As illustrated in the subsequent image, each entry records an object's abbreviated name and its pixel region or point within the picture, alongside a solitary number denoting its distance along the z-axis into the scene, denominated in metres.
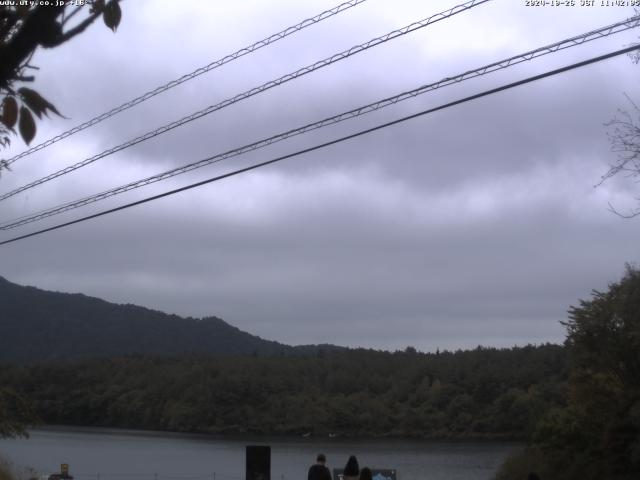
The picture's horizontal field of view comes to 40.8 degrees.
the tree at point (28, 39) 3.50
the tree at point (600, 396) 23.94
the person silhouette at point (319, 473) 13.93
